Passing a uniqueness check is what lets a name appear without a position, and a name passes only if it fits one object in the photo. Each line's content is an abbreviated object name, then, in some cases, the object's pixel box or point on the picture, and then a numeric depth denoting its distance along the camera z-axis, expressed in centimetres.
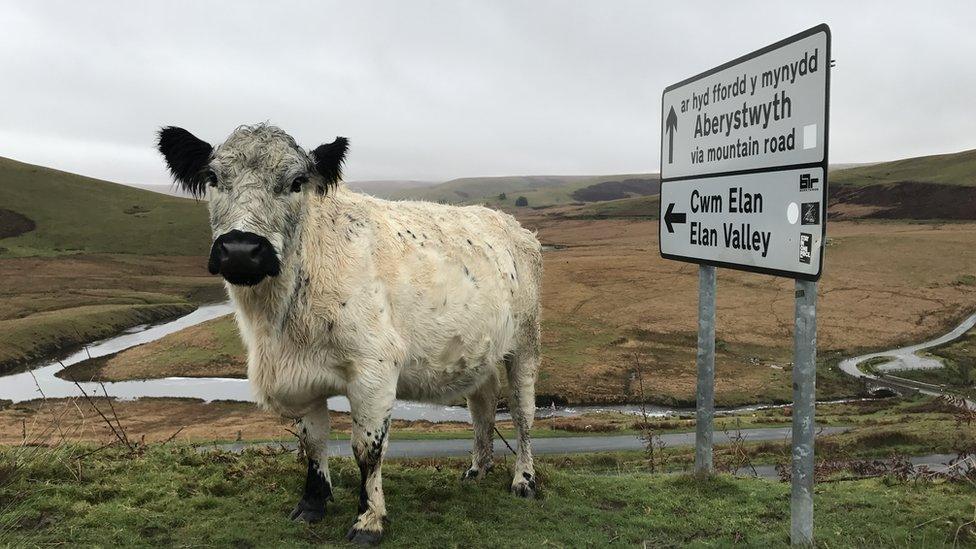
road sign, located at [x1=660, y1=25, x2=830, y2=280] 523
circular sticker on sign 538
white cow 520
